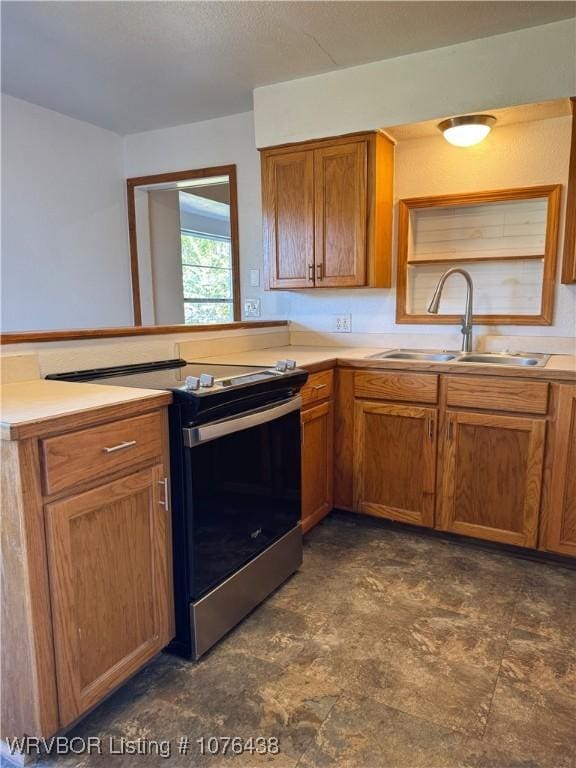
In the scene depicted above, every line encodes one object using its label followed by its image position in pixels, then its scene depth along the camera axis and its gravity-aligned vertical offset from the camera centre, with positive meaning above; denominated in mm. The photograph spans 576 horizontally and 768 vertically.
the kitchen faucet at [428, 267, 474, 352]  2539 -14
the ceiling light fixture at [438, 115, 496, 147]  2385 +805
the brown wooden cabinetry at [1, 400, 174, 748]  1155 -630
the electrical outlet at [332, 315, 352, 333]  3080 -130
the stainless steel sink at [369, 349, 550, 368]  2521 -279
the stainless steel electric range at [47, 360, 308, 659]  1543 -605
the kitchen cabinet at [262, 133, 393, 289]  2633 +481
